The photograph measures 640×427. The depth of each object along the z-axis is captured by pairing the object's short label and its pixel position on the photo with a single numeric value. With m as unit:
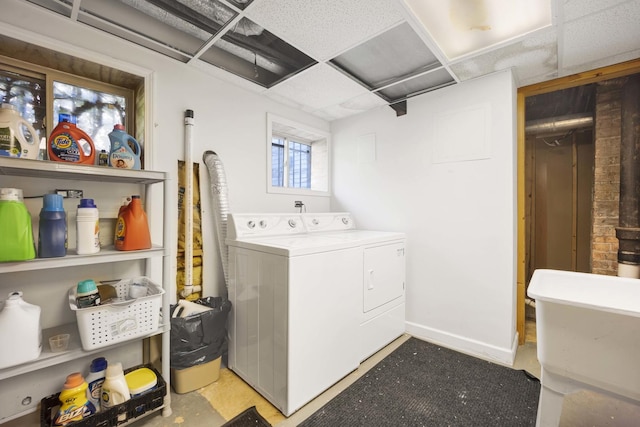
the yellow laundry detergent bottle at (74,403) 1.19
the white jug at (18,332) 1.09
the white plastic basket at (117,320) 1.25
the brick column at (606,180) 2.54
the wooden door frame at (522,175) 2.15
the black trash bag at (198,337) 1.64
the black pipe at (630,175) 2.11
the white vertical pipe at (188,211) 1.92
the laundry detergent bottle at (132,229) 1.44
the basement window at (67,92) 1.44
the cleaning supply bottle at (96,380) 1.34
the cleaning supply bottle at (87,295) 1.27
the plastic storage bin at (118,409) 1.23
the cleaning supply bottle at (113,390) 1.30
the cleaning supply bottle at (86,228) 1.31
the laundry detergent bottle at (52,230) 1.19
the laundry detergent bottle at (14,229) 1.08
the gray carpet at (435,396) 1.46
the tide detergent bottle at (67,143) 1.27
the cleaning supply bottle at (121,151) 1.45
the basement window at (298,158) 2.75
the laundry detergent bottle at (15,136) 1.12
